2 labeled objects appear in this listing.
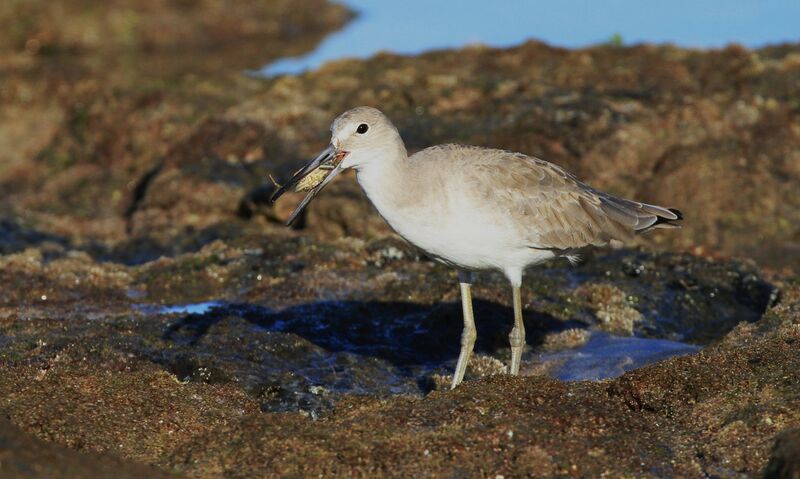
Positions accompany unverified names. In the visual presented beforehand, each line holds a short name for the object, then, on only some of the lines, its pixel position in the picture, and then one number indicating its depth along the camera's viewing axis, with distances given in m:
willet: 20.34
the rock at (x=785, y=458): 13.94
